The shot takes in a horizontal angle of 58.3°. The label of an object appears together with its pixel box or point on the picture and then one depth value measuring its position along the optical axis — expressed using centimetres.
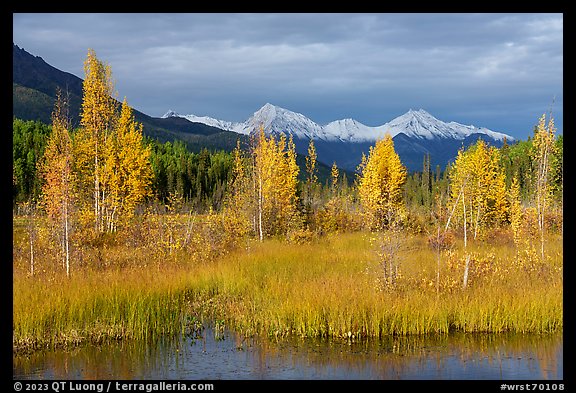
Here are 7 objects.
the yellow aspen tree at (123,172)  3394
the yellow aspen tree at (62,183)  1817
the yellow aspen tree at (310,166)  4821
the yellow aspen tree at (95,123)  3306
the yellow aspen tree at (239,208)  2778
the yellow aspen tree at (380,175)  4092
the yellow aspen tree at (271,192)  3409
